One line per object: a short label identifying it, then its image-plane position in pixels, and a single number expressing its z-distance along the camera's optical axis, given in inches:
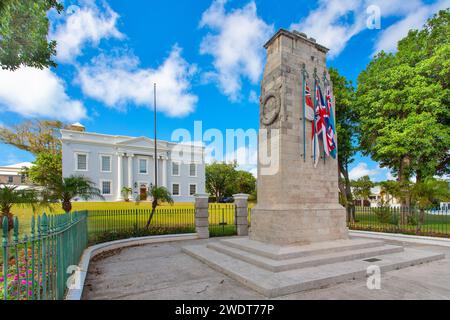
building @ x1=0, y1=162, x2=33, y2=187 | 2208.4
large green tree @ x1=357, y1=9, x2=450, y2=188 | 627.2
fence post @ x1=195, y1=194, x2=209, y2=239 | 528.1
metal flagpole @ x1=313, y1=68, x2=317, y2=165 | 381.4
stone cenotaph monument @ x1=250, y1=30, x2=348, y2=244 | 349.4
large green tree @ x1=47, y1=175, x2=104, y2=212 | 441.4
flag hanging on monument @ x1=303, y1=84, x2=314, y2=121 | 379.2
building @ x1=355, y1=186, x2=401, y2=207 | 1946.9
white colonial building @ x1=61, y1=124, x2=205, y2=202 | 1379.2
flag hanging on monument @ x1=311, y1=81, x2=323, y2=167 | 383.5
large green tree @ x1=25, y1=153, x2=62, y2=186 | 1418.3
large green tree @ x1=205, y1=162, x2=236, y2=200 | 2241.6
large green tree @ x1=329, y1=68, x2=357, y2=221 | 800.9
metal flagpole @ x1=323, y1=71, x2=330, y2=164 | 396.8
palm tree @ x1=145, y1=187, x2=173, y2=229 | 552.5
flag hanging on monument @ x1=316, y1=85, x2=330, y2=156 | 391.5
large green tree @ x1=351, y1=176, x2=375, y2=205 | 1479.5
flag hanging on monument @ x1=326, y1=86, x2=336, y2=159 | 404.9
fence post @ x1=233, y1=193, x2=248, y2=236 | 556.4
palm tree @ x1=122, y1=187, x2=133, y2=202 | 1455.5
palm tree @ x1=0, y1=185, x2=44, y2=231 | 352.5
